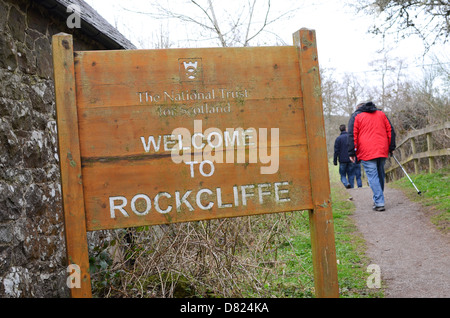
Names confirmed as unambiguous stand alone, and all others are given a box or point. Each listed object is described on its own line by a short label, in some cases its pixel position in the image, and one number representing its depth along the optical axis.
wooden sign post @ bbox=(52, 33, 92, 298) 2.56
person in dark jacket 11.81
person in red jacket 7.27
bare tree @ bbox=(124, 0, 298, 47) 10.12
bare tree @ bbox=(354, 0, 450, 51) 8.84
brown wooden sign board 2.60
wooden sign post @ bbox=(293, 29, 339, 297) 2.81
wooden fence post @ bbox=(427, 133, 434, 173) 10.38
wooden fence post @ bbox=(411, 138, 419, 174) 11.58
